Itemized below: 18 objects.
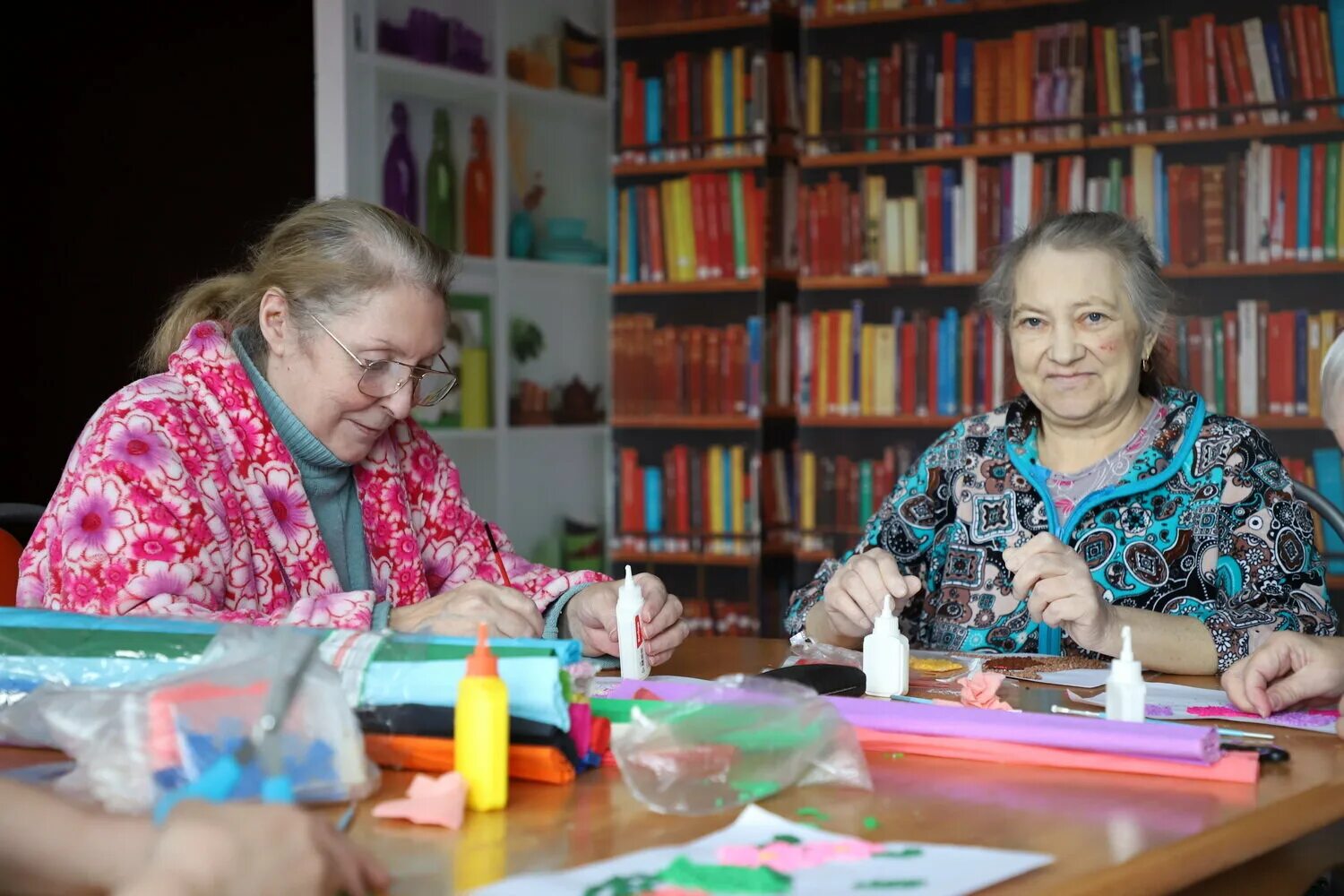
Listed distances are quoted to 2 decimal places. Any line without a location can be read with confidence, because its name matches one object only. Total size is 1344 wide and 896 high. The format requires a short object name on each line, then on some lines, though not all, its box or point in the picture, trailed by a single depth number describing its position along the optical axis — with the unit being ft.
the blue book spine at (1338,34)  13.24
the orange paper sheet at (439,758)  4.37
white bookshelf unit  13.83
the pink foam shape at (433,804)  3.92
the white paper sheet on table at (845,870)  3.36
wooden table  3.64
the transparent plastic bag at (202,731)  3.83
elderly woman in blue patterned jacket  7.14
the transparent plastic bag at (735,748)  4.16
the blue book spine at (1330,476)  13.47
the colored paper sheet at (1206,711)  5.42
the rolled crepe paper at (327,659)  4.38
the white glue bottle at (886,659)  5.69
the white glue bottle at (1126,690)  4.96
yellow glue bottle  4.10
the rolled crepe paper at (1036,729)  4.58
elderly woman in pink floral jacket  5.94
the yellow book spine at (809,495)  15.53
